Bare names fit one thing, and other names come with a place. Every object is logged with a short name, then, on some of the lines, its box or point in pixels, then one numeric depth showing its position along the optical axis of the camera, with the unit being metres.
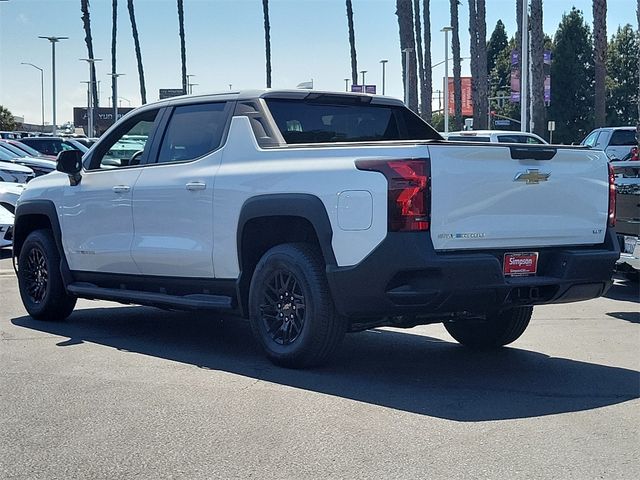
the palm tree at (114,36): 67.12
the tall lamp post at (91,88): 61.11
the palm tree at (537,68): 35.22
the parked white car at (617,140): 22.48
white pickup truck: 6.07
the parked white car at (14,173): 20.00
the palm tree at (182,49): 66.38
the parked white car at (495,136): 18.38
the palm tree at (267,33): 60.48
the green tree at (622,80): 60.44
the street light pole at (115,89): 64.25
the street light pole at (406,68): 44.22
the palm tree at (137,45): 66.25
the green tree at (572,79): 58.91
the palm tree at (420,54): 55.37
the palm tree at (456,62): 53.47
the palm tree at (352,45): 58.38
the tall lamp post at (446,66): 45.50
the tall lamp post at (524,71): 31.94
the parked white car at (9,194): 15.98
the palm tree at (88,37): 60.69
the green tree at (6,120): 93.41
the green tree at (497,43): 96.38
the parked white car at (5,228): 15.24
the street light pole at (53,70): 56.43
